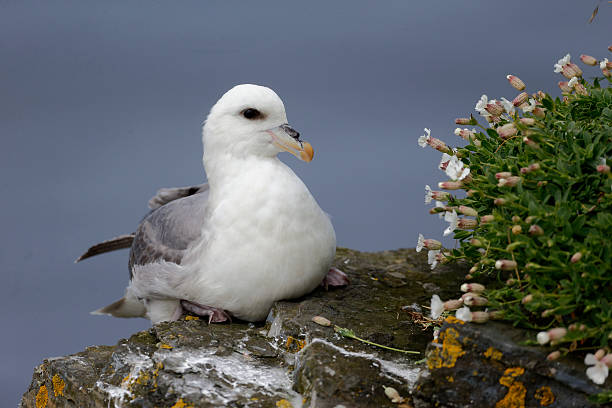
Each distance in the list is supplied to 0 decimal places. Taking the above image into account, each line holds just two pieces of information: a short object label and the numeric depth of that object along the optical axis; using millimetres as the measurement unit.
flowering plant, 6105
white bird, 8828
